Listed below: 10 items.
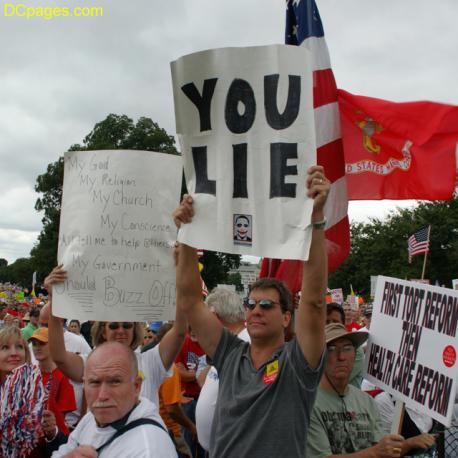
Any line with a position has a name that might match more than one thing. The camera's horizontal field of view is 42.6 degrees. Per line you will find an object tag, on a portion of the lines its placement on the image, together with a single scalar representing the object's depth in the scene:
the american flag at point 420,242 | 13.77
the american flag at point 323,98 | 5.38
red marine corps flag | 5.44
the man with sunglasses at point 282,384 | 2.65
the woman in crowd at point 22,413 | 3.39
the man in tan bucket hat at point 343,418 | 3.06
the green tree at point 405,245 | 48.47
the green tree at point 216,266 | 40.81
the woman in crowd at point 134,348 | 3.70
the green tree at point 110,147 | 40.25
